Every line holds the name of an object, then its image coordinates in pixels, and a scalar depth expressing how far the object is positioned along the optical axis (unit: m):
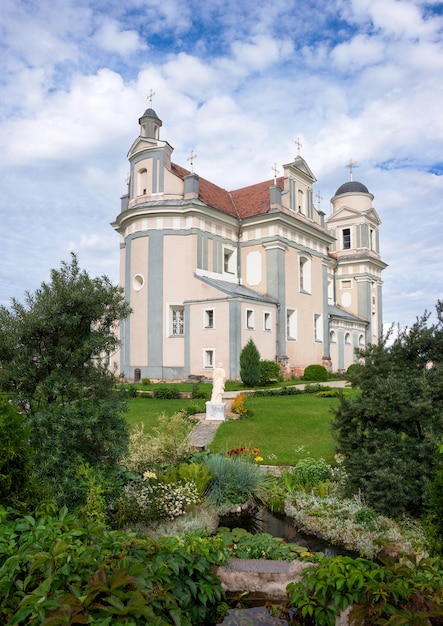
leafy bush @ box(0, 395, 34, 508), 3.53
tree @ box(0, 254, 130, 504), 5.16
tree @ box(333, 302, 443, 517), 5.58
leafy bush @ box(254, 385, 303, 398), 18.94
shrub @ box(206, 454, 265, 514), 6.77
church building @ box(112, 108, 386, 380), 25.34
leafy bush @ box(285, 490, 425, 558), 5.12
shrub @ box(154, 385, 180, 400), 18.48
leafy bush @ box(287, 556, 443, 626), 2.75
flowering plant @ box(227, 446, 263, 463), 8.19
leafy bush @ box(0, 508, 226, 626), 2.28
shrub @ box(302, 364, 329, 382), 27.60
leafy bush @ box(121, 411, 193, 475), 7.40
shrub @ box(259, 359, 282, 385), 23.80
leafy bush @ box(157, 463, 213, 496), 6.59
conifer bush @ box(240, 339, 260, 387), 22.81
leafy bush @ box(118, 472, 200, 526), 5.64
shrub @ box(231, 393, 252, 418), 13.84
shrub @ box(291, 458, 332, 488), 7.39
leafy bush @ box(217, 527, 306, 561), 4.72
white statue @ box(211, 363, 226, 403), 13.77
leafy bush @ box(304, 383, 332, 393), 19.84
